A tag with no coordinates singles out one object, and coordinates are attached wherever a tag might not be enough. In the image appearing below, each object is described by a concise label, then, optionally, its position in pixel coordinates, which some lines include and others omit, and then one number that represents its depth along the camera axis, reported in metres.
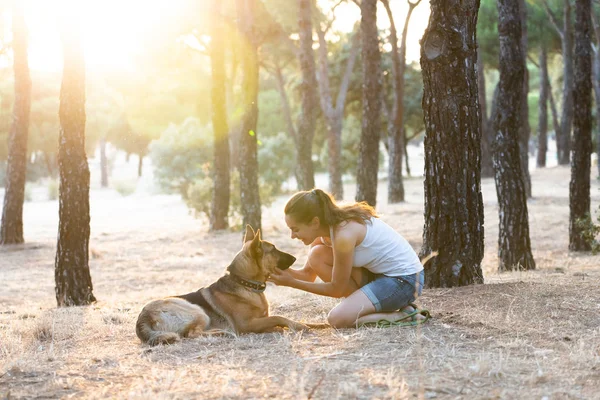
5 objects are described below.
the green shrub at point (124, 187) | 47.56
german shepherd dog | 6.99
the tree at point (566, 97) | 29.34
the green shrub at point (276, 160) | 40.84
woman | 6.78
